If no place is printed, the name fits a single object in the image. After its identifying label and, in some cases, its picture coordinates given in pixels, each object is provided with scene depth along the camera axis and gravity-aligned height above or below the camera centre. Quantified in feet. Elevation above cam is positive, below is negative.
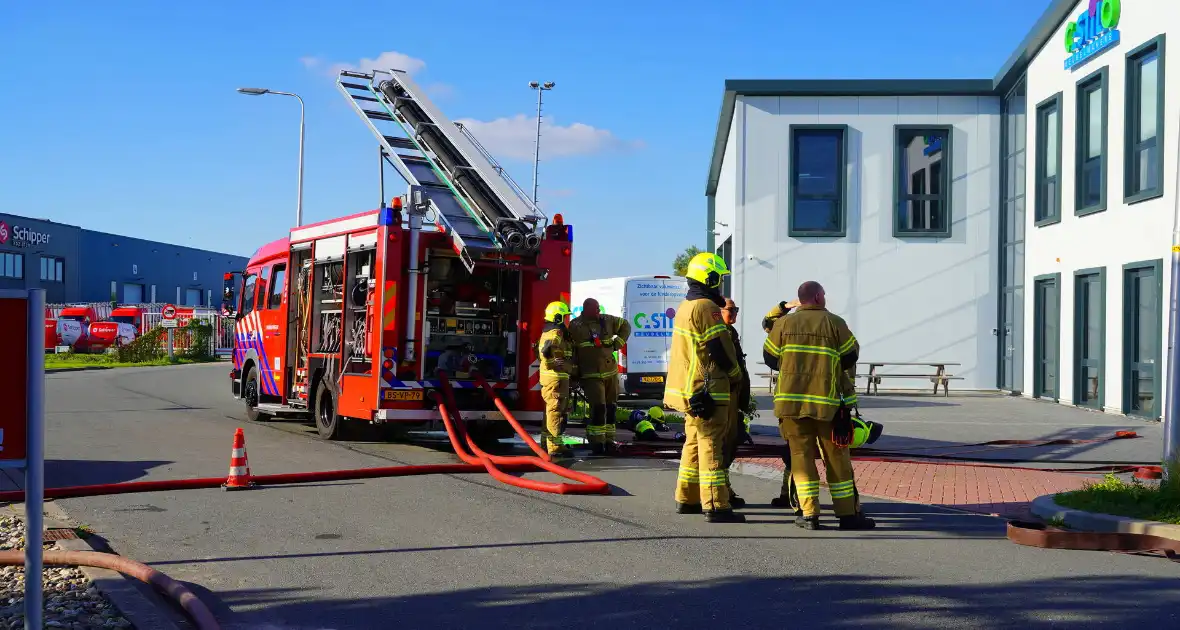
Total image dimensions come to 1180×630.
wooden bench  79.46 -1.07
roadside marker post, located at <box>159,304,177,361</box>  151.43 +2.56
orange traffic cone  31.12 -3.43
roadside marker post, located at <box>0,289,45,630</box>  13.43 -0.89
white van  64.54 +1.81
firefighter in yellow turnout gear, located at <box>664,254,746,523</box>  26.55 -0.61
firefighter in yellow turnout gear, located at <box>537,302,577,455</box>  39.42 -0.89
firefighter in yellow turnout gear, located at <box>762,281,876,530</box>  25.23 -0.86
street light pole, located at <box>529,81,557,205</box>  135.54 +32.22
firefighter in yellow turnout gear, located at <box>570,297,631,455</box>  40.70 -0.30
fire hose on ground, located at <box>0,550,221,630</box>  17.01 -3.92
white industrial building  81.56 +11.07
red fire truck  40.78 +2.42
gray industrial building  205.16 +16.54
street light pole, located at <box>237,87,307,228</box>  112.27 +17.23
